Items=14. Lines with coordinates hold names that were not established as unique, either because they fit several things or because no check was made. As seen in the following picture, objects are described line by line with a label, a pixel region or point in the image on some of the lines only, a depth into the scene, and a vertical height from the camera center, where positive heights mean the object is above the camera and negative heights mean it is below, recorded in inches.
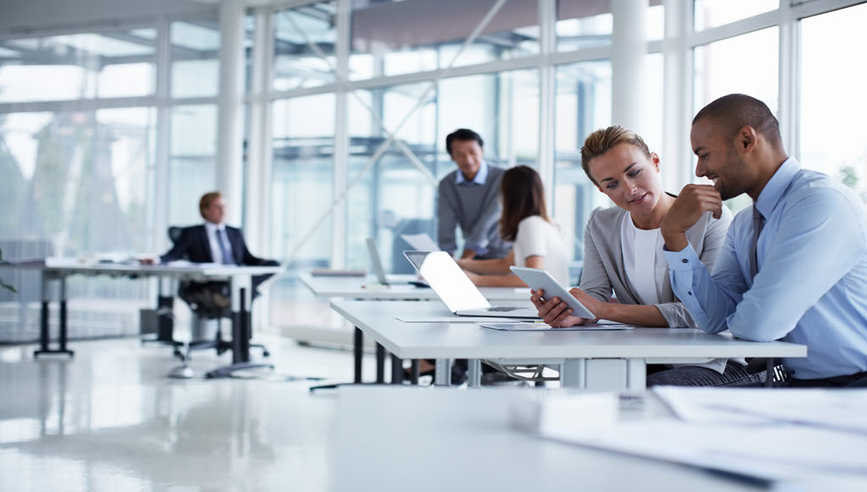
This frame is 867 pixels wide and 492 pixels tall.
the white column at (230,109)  327.9 +57.8
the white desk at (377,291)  127.8 -5.8
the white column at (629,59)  221.5 +54.7
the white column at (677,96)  226.5 +45.6
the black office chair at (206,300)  244.1 -14.6
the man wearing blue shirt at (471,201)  188.7 +13.1
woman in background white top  142.3 +5.0
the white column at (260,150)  339.0 +42.4
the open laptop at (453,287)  92.0 -3.6
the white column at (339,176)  317.4 +30.1
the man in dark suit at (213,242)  259.9 +2.7
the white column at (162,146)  336.2 +42.8
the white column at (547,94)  257.6 +51.8
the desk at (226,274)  225.0 -6.9
